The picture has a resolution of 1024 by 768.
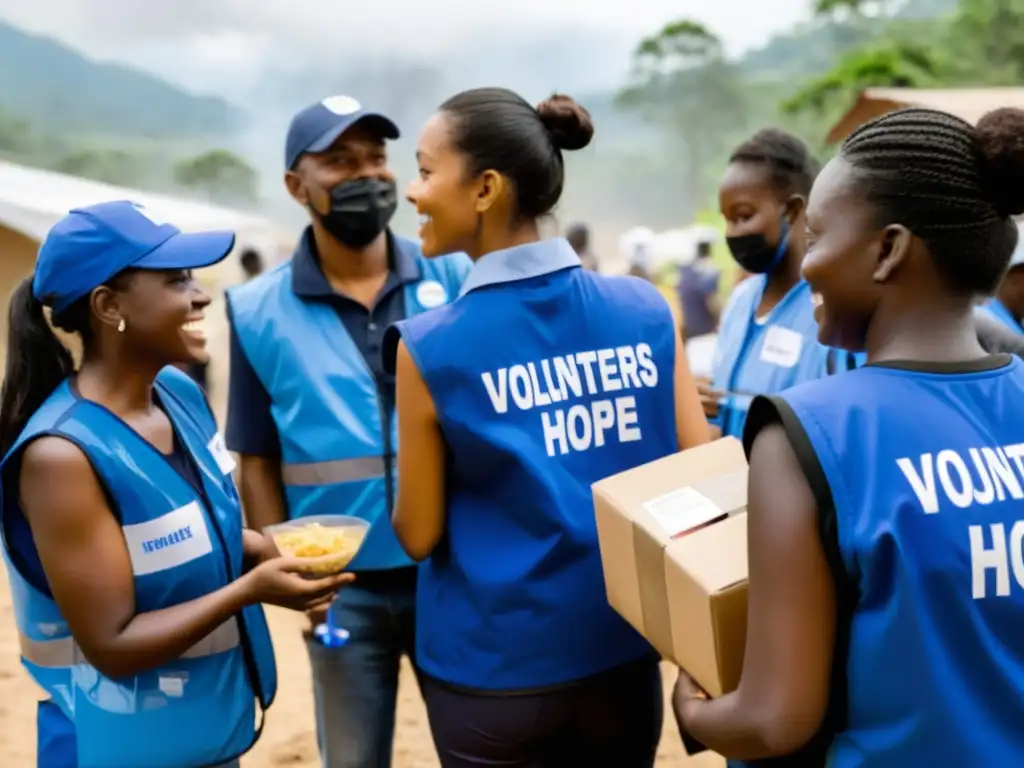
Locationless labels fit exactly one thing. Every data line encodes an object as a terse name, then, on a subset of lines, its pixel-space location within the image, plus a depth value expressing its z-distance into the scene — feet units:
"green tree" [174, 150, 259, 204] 137.80
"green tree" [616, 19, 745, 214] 180.96
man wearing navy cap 7.82
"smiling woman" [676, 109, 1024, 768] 3.71
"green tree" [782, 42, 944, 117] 69.26
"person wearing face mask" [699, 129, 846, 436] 9.27
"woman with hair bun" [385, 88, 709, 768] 5.68
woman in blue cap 5.62
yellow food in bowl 6.24
